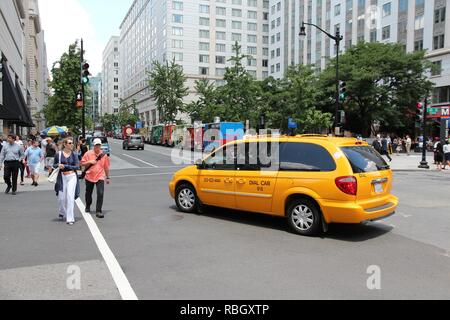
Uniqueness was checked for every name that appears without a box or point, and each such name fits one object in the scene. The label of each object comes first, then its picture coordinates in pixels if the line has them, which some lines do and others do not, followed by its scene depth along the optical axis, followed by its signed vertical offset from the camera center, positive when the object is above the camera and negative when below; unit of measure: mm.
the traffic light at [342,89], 25453 +2630
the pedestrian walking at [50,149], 18844 -753
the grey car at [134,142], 46312 -1079
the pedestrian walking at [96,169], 9219 -831
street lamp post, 25633 +2221
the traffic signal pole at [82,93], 21419 +2061
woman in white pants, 8727 -918
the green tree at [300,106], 35781 +2350
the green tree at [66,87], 26484 +2859
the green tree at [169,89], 62906 +6577
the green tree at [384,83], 42969 +5093
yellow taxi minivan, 7105 -880
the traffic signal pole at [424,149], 22909 -932
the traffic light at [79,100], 20922 +1582
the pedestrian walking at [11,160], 13453 -895
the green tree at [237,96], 41281 +3604
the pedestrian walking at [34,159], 15828 -1017
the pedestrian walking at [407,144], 36072 -1002
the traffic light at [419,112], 24141 +1178
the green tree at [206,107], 41819 +2665
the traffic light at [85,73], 20469 +2896
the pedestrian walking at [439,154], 22247 -1141
